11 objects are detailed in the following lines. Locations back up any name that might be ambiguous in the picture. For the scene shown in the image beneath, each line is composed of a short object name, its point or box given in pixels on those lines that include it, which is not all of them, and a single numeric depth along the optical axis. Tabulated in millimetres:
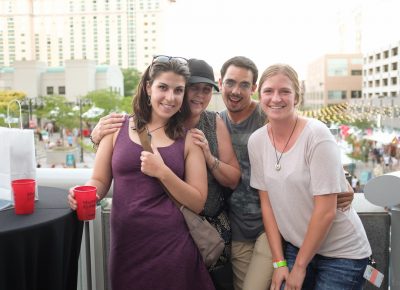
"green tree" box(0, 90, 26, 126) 39753
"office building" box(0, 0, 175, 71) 96938
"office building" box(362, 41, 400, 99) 55281
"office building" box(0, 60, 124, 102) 58250
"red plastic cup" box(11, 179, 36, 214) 1746
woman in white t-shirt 1756
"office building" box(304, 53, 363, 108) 74438
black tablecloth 1620
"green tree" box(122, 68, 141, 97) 82000
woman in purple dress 1773
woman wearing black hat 2012
